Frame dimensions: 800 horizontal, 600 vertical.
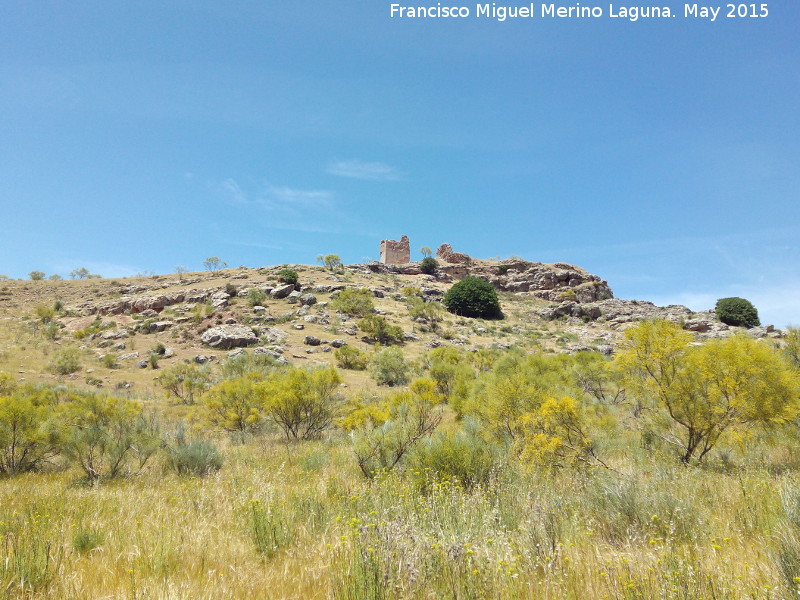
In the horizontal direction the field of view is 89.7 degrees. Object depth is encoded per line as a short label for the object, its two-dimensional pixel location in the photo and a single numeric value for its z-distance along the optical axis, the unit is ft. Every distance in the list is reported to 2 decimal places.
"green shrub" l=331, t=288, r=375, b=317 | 119.65
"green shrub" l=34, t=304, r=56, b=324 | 113.55
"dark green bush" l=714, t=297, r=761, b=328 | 130.00
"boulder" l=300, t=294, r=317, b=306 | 125.08
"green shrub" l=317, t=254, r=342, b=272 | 195.97
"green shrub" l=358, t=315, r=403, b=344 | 102.37
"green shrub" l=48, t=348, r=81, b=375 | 72.95
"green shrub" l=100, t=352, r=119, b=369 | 79.30
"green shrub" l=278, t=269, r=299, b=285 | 143.84
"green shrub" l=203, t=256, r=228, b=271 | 193.57
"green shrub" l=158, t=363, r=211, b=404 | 60.34
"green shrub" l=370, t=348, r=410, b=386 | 67.77
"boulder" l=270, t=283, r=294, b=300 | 130.93
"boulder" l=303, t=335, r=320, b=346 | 92.89
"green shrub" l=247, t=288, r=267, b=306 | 121.90
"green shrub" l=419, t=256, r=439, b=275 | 216.95
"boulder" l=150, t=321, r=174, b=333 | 105.07
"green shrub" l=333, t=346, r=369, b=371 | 79.71
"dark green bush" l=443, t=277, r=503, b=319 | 150.82
